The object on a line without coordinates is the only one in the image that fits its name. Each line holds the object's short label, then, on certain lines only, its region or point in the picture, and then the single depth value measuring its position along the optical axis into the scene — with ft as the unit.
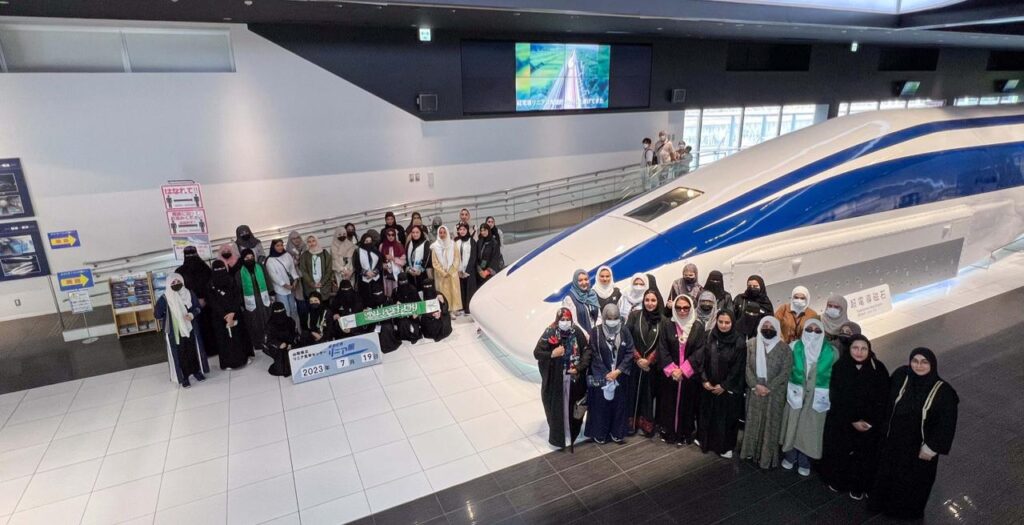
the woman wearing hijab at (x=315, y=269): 23.77
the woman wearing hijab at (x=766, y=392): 14.01
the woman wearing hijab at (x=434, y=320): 23.91
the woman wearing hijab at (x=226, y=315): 21.48
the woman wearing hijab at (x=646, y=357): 15.81
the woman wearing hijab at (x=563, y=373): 15.43
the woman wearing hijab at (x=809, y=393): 13.61
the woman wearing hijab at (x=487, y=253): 26.30
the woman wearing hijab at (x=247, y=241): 23.45
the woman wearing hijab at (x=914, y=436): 11.82
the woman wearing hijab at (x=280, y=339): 20.93
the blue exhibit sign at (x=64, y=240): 26.04
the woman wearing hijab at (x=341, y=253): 24.80
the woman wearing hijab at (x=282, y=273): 22.77
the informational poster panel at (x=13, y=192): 24.77
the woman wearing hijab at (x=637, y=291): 17.67
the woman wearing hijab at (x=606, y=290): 18.34
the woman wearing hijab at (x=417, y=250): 25.41
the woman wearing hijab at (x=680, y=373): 15.26
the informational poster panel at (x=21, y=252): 25.44
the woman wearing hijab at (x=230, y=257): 22.09
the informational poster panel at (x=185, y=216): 22.34
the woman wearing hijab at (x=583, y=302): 17.51
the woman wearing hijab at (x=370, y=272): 23.54
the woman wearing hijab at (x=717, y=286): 18.40
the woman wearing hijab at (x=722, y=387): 14.61
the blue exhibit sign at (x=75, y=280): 23.39
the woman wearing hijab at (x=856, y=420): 12.85
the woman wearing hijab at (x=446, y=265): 25.38
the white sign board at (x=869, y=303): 23.12
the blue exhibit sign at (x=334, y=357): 20.52
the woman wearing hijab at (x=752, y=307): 17.65
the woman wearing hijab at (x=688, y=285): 18.35
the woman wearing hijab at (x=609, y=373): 15.57
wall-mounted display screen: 34.65
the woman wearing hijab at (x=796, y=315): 16.08
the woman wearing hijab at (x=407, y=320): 23.17
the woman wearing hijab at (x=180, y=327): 20.22
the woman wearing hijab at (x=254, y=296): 22.20
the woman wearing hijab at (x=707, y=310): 15.83
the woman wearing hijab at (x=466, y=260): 25.89
